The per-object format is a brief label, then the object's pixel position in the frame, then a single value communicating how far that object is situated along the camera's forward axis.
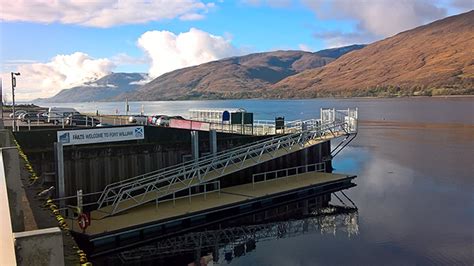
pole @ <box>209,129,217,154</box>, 32.09
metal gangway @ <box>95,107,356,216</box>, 26.09
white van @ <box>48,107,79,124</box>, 41.22
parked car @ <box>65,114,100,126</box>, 36.97
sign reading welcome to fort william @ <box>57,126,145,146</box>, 25.97
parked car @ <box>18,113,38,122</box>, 41.92
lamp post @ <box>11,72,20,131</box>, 33.17
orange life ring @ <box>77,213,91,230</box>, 21.42
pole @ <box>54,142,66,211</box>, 23.64
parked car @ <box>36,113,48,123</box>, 38.75
